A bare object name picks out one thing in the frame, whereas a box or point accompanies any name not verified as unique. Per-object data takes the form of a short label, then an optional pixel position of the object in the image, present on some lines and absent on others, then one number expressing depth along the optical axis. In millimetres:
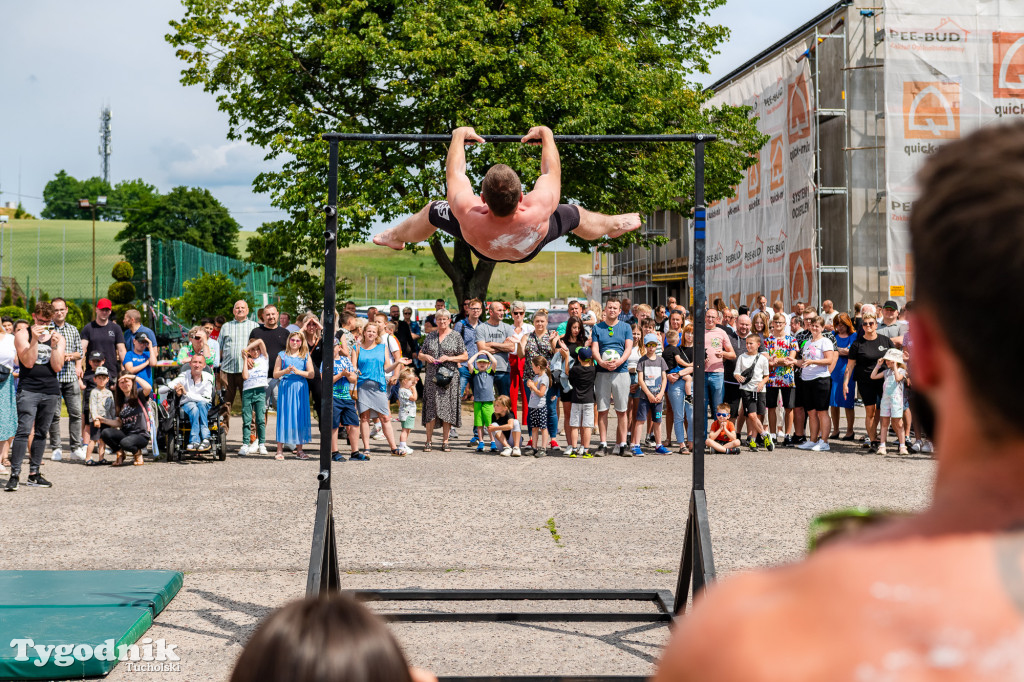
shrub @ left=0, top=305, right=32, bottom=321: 20725
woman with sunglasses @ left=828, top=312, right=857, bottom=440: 12344
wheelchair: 11148
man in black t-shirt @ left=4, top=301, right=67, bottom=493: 8875
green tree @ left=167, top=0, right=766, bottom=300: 17922
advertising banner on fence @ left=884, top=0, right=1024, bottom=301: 16266
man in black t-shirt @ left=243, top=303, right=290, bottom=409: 11922
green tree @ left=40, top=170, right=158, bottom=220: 106938
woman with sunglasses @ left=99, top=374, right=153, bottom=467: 10805
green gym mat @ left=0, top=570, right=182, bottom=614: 5230
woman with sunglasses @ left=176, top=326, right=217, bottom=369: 11234
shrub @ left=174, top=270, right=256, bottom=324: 21188
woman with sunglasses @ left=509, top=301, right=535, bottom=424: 12070
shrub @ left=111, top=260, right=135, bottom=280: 41375
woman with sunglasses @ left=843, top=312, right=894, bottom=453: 11727
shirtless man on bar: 4875
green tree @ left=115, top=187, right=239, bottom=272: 64625
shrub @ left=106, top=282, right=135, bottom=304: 35719
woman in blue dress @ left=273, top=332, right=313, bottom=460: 11328
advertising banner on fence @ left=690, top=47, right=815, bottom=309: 19359
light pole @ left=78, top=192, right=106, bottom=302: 25284
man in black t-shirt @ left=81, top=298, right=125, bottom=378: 11211
